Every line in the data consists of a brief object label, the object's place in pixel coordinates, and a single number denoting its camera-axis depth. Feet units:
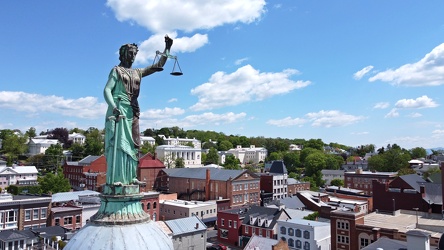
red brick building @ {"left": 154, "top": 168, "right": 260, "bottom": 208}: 214.28
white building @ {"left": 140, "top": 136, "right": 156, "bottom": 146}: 466.49
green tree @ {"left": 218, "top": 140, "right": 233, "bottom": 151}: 603.67
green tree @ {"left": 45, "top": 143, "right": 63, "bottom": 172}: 338.54
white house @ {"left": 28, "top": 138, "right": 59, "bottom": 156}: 397.19
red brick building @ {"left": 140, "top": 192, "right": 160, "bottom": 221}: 160.35
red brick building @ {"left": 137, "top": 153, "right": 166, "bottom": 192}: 241.35
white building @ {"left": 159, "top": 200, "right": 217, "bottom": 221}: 177.39
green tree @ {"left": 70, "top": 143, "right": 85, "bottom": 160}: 365.57
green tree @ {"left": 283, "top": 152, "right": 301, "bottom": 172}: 461.37
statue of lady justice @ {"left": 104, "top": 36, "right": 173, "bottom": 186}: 20.01
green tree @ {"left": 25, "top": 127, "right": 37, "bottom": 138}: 496.23
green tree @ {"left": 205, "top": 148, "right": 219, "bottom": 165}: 439.22
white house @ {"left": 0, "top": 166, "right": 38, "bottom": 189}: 255.09
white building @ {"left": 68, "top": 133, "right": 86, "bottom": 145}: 467.40
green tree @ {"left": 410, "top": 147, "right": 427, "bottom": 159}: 558.48
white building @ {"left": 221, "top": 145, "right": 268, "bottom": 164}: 556.10
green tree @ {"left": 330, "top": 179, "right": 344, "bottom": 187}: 310.33
